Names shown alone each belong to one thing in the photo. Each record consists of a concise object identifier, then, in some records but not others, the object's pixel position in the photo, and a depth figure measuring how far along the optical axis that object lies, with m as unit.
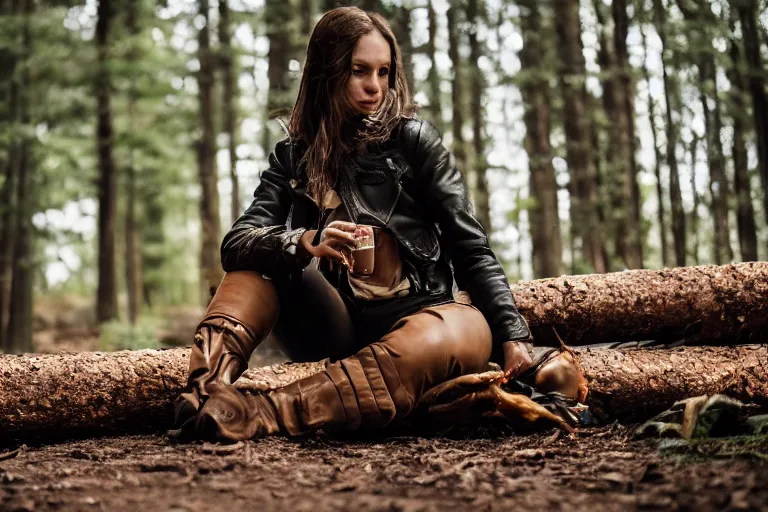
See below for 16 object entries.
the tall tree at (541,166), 9.69
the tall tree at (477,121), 11.20
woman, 2.60
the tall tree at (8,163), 9.26
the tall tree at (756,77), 6.64
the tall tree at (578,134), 9.52
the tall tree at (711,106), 8.79
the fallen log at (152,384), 3.05
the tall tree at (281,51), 7.51
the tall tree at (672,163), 9.45
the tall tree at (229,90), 10.73
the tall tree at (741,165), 8.16
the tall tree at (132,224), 11.50
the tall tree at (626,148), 9.42
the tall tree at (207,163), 10.42
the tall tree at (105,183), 10.00
